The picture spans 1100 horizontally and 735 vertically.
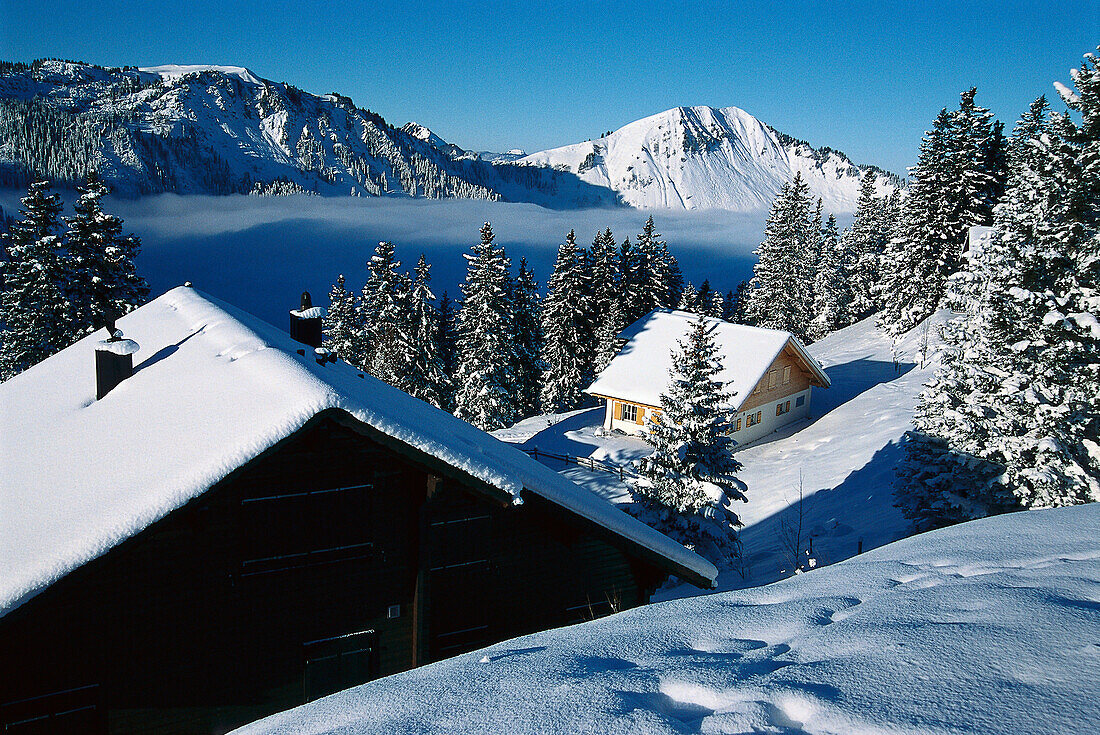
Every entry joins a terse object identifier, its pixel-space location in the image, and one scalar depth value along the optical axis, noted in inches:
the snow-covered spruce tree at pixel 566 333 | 1947.6
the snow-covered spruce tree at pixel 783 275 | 2591.0
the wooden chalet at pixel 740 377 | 1433.3
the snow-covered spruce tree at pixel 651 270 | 2133.4
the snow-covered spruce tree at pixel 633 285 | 2070.6
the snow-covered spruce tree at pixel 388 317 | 1916.8
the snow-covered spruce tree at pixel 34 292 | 1162.0
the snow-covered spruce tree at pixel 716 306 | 2579.7
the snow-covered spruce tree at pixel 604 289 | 2006.6
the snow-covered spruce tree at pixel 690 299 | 2171.5
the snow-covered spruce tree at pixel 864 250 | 2632.9
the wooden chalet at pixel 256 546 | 327.9
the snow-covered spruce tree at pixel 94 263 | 1184.2
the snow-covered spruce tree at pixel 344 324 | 2139.0
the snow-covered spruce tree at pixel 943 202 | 1621.6
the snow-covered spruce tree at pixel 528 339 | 1910.7
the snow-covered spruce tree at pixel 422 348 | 1919.3
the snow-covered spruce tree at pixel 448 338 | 2058.1
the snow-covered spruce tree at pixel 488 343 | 1798.7
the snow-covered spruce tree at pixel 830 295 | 2659.9
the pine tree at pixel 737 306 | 3036.4
